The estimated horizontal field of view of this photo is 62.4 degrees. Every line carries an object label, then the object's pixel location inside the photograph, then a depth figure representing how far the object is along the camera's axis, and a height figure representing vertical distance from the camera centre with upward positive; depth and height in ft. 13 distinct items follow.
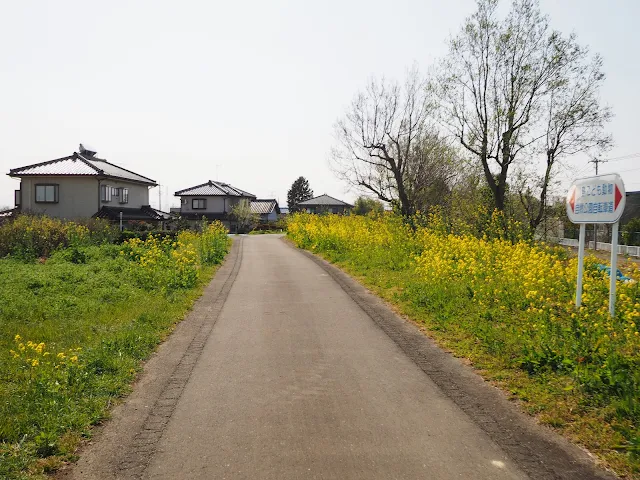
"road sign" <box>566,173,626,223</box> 20.89 +1.22
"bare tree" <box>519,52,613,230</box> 58.80 +12.06
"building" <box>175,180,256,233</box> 204.54 +4.98
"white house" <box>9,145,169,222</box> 118.42 +5.13
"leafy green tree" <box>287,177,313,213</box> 306.76 +16.05
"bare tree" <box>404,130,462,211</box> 86.79 +9.49
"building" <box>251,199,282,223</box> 261.65 +5.23
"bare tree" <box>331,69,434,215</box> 85.15 +9.92
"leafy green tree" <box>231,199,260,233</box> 197.26 +0.66
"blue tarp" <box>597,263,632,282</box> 27.37 -2.48
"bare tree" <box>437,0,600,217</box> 58.29 +16.19
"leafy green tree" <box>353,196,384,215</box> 217.27 +6.22
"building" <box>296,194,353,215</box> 265.54 +8.14
